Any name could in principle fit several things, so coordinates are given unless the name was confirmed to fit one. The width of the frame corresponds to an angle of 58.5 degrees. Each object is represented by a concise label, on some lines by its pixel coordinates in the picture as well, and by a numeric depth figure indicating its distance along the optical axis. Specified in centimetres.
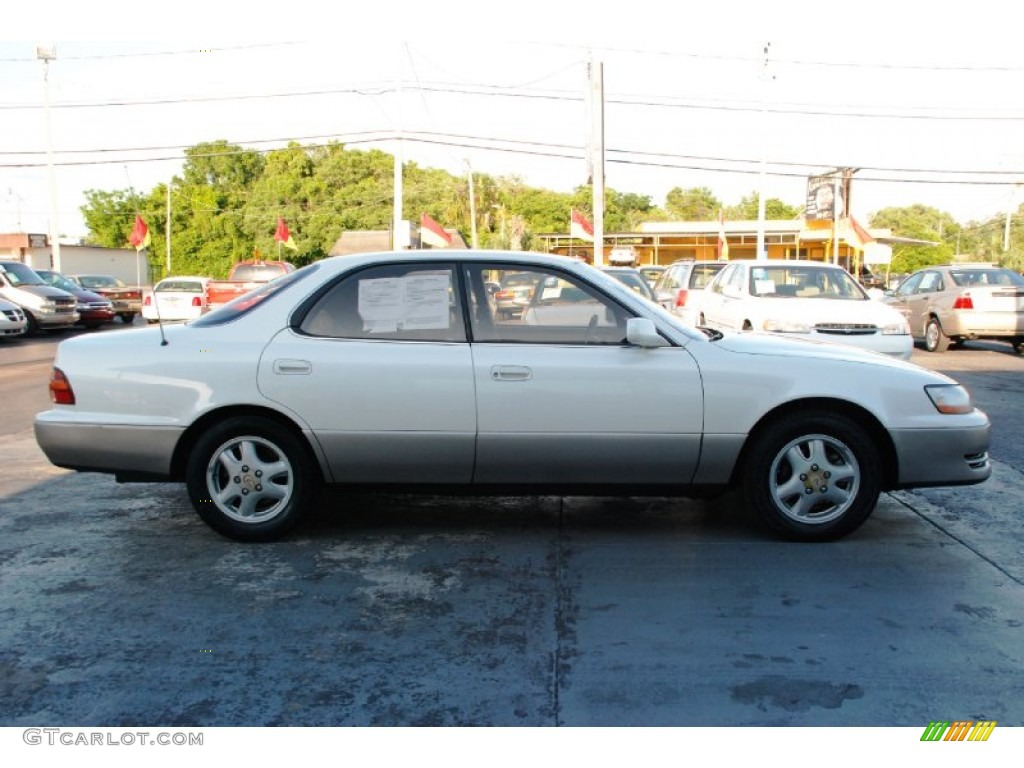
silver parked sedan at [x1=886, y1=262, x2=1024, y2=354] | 1549
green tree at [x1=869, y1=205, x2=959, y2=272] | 6256
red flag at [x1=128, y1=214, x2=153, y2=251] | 2297
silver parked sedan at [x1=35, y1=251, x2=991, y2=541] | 477
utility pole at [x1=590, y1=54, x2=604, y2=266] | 2431
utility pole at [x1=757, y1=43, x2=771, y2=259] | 3256
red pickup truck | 2094
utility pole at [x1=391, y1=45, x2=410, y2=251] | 2839
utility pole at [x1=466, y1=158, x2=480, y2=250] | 4791
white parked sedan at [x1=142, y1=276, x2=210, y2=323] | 2069
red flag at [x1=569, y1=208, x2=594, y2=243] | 3947
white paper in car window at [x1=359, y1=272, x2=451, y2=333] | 494
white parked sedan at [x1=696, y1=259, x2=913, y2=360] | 1070
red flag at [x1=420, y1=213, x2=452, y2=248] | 3362
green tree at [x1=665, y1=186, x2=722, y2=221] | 8576
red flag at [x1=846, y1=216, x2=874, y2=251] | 3991
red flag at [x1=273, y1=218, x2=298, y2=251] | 3488
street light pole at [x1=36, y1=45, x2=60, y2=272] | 3388
